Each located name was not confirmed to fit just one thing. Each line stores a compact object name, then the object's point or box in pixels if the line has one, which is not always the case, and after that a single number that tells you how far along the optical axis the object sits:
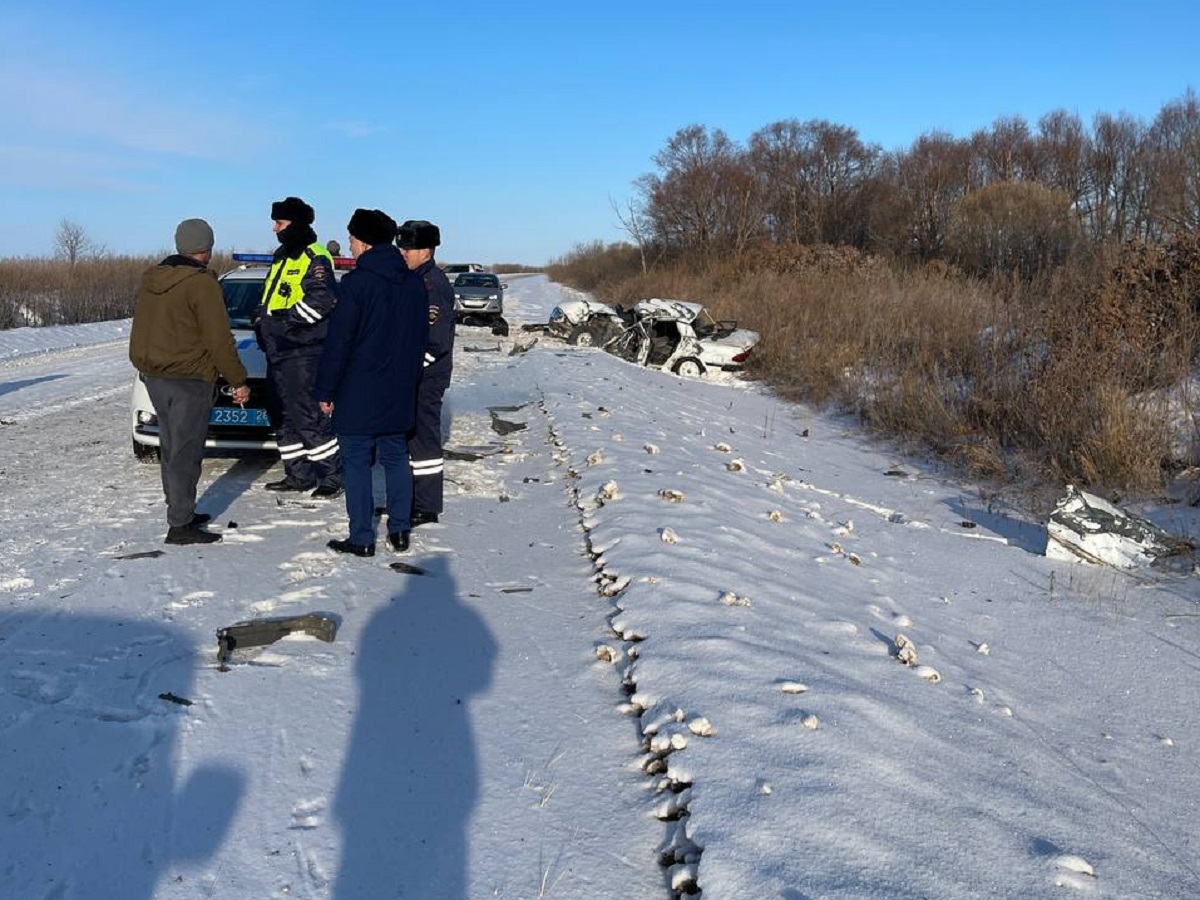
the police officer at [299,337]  6.78
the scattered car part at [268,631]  4.22
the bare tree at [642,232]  45.33
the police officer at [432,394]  6.53
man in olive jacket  5.77
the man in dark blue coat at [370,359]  5.59
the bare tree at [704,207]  42.53
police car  7.52
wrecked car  18.53
